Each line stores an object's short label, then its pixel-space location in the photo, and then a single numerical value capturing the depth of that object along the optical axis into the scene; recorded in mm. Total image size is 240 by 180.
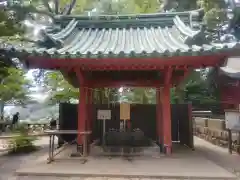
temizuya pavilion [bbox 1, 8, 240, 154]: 4515
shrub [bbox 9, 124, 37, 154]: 6636
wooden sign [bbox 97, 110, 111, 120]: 5732
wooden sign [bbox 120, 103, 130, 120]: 5664
